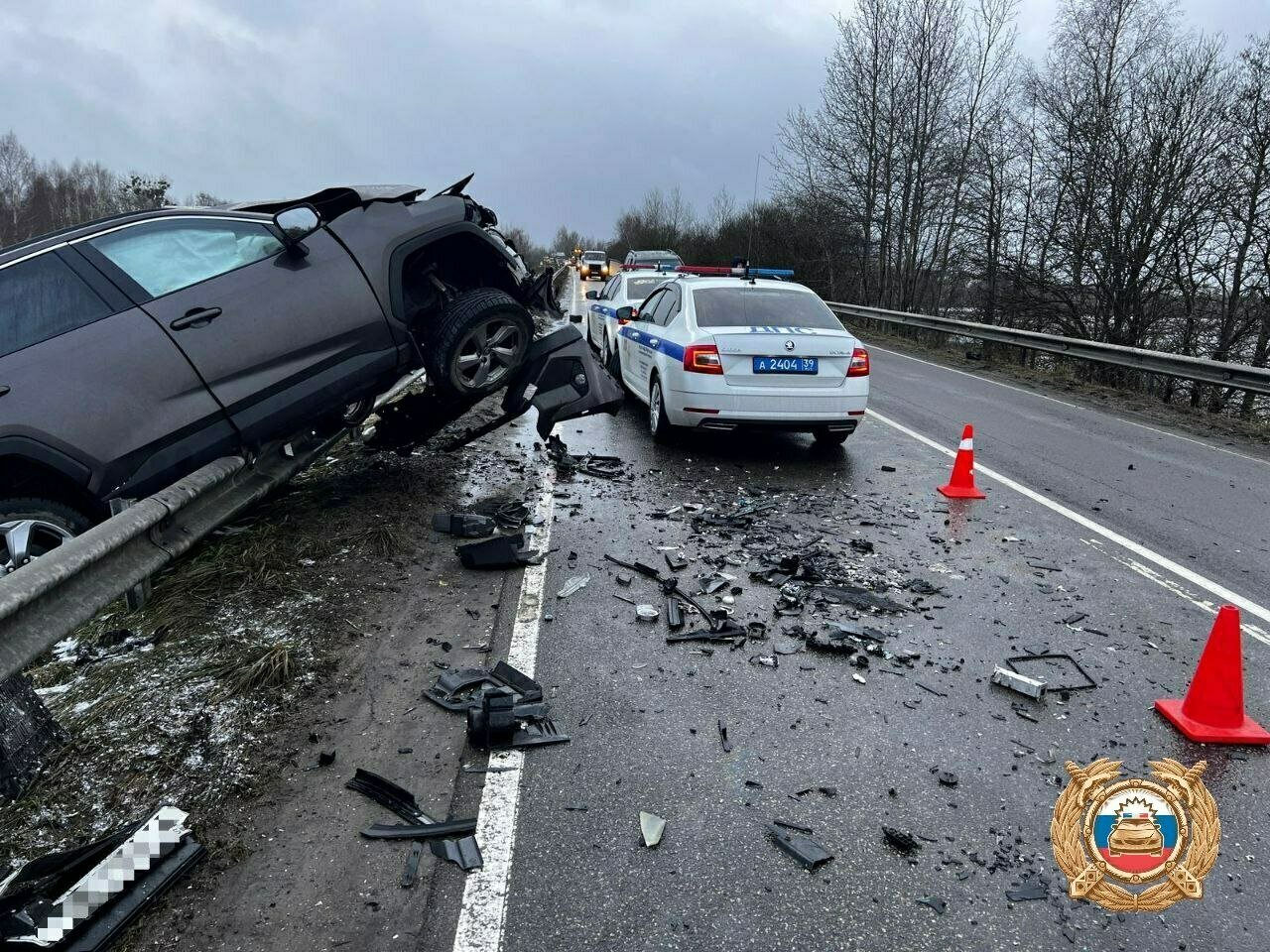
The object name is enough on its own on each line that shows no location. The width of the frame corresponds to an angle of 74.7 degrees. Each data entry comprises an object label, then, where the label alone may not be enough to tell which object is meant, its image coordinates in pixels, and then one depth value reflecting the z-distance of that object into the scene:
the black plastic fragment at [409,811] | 2.66
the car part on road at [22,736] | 2.98
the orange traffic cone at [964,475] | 7.15
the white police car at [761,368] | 7.86
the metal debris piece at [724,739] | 3.32
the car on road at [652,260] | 32.59
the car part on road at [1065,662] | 3.88
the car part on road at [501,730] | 3.31
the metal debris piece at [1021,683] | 3.76
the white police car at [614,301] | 12.75
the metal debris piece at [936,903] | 2.49
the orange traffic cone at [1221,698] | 3.45
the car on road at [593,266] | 54.90
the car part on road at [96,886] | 2.25
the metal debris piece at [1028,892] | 2.54
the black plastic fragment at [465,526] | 5.89
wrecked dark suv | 4.11
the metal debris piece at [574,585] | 4.90
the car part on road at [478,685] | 3.61
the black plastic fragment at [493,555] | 5.29
